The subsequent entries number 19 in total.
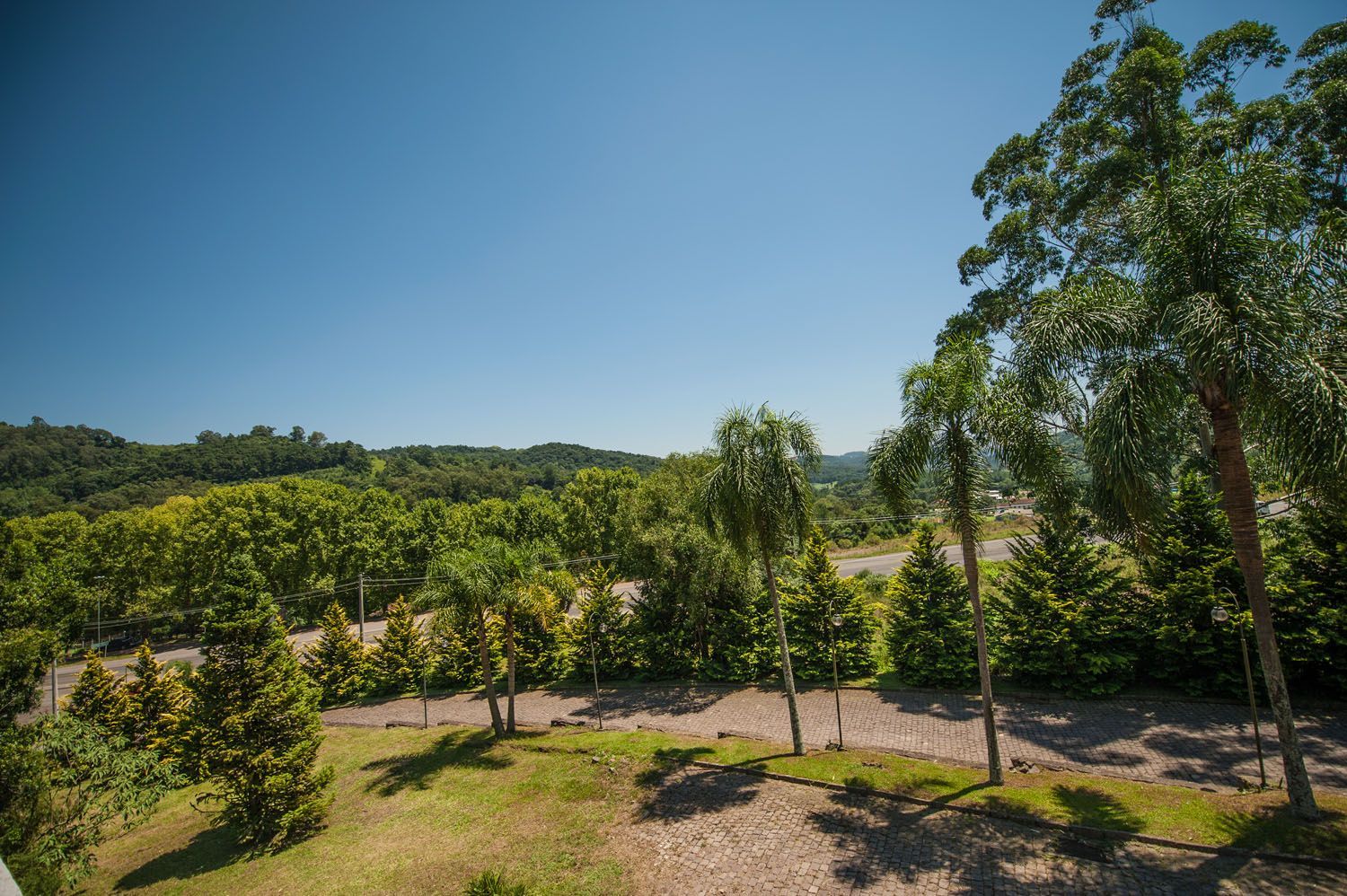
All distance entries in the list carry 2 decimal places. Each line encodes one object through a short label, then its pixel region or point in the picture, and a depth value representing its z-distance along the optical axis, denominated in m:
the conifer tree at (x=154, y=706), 19.36
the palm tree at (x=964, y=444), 10.10
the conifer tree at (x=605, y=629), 22.88
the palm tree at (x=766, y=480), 13.20
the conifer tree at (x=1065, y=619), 15.35
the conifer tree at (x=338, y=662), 25.70
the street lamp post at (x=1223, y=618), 9.45
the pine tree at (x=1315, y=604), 12.38
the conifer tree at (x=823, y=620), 19.34
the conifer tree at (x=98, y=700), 18.72
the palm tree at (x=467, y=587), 16.95
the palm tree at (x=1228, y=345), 7.11
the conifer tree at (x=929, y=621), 17.42
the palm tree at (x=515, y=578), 17.47
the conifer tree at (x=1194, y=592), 13.88
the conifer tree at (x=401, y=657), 25.88
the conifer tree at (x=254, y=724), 13.31
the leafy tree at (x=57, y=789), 9.84
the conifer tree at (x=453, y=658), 25.08
